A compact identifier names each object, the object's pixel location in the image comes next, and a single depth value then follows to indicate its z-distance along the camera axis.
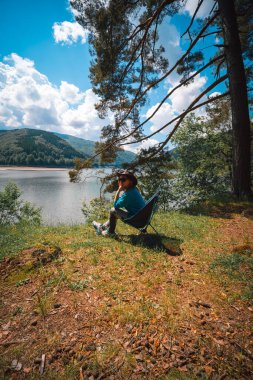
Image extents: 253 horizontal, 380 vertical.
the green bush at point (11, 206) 18.02
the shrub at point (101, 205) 12.69
